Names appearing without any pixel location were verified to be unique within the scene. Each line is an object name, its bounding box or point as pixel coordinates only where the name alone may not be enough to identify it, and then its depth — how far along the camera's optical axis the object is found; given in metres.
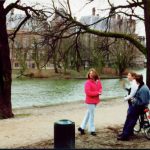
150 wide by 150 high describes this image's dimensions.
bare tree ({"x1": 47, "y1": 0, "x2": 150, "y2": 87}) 14.15
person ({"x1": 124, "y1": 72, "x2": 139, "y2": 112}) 11.73
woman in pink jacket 12.44
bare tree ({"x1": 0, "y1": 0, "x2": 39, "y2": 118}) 17.70
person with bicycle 11.59
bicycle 11.89
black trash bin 9.38
